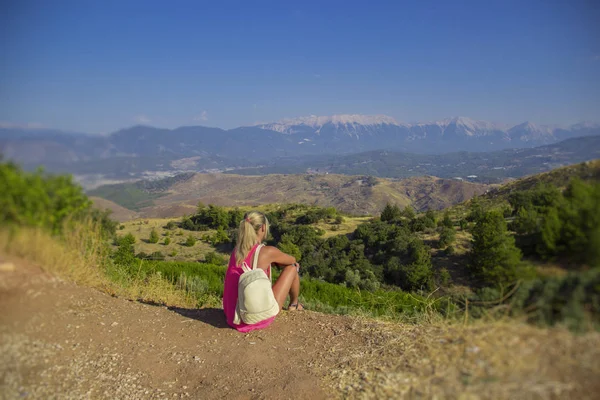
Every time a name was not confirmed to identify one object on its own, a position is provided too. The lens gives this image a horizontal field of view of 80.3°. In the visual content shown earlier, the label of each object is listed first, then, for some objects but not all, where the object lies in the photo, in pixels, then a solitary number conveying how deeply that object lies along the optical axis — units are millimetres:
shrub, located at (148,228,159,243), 24723
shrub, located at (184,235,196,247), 23938
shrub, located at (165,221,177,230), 30766
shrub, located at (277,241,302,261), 18219
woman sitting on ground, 4379
